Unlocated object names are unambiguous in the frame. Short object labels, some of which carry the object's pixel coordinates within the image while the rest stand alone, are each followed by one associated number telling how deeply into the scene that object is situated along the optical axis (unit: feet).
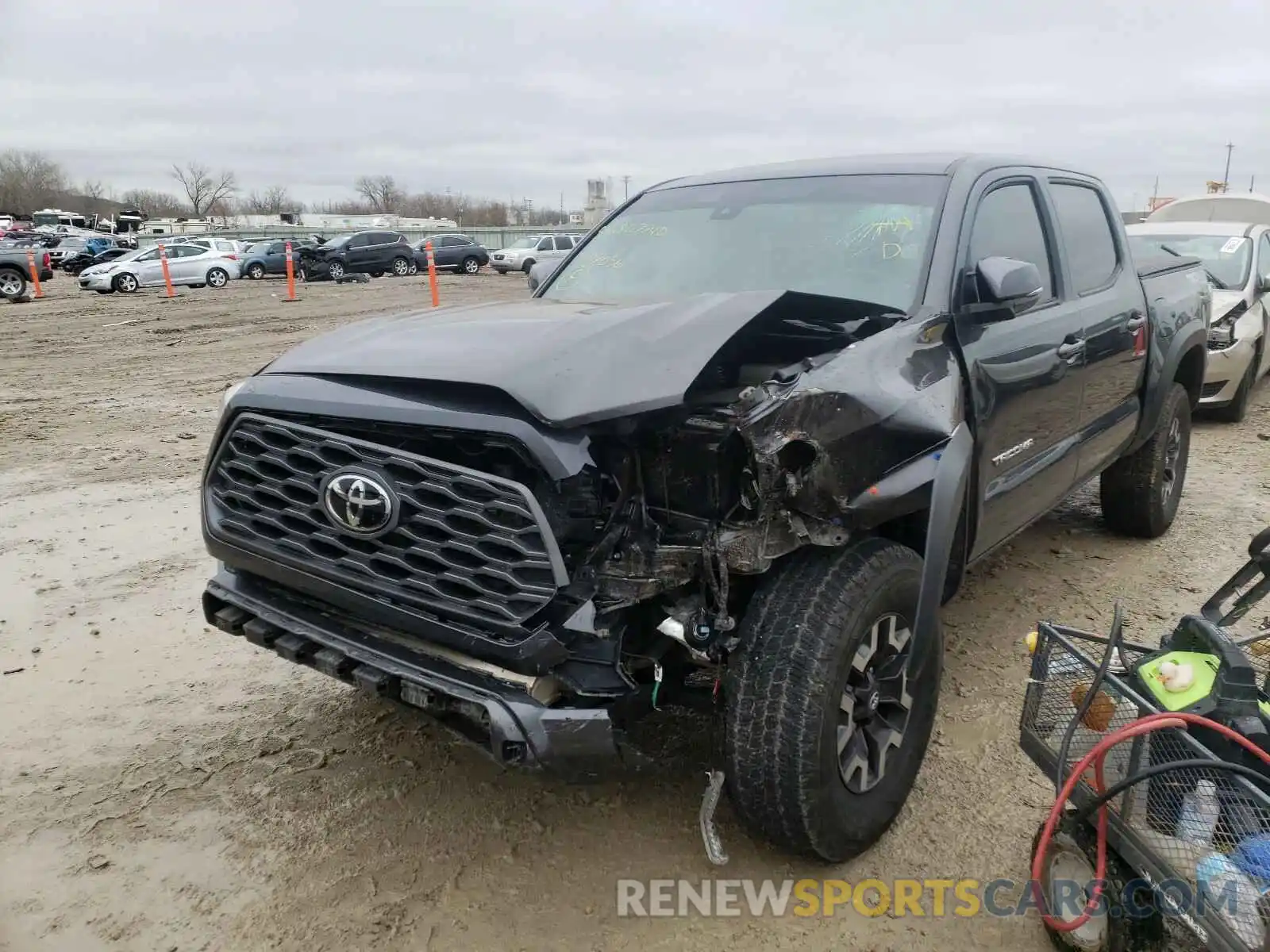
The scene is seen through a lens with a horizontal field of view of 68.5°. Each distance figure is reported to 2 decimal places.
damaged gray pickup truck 7.23
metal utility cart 6.03
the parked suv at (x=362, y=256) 92.53
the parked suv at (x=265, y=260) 95.14
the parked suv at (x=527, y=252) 102.73
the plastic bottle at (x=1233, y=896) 5.71
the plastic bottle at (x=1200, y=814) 6.23
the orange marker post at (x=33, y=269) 71.41
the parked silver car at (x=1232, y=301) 24.66
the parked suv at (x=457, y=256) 104.42
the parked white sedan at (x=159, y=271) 76.23
